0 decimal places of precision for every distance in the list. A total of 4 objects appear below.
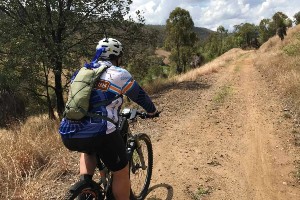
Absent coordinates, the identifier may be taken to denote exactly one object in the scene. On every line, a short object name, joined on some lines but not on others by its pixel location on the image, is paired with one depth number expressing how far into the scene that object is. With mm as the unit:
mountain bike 2702
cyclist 2602
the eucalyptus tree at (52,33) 10469
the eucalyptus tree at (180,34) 28377
